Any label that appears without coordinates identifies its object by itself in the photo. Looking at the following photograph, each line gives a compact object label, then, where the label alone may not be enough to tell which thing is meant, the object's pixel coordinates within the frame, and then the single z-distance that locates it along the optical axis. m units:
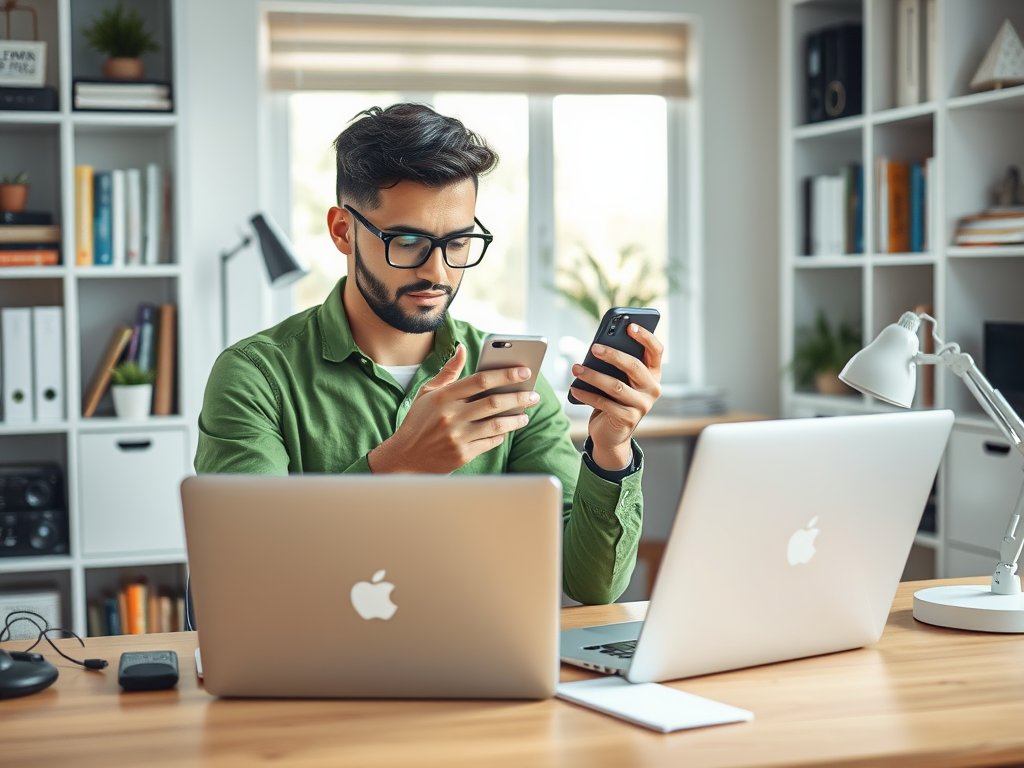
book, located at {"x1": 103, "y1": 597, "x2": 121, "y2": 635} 3.31
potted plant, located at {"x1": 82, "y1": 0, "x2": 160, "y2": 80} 3.24
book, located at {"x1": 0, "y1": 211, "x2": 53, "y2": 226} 3.18
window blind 3.73
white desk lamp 1.48
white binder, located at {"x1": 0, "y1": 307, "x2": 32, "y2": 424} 3.15
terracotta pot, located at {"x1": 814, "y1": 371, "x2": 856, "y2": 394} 3.83
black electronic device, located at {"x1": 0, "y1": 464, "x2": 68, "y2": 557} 3.12
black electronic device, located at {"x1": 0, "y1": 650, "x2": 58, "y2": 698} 1.26
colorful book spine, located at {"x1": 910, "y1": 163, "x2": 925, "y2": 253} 3.42
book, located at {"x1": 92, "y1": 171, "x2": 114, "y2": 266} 3.24
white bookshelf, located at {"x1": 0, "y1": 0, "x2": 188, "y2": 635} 3.16
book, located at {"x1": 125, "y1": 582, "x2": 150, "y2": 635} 3.29
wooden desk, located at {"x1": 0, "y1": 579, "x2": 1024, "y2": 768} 1.07
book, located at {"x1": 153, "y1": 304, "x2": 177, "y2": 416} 3.26
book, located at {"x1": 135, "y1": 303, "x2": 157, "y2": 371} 3.27
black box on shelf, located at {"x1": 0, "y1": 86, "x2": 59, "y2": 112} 3.12
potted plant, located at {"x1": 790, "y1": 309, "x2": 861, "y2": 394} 3.82
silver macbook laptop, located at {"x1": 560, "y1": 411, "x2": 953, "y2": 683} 1.23
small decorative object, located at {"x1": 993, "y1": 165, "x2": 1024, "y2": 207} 3.19
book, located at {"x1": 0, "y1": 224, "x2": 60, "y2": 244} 3.15
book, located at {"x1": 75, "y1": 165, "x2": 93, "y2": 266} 3.20
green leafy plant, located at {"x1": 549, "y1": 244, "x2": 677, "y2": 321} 3.83
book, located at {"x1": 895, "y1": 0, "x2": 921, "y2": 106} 3.39
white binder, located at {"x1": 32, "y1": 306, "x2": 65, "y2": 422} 3.18
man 1.60
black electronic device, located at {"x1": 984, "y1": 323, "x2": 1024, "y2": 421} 3.07
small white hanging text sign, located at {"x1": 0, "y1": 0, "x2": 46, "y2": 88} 3.18
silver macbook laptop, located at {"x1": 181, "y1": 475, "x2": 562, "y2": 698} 1.14
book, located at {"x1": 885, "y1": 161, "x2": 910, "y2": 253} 3.49
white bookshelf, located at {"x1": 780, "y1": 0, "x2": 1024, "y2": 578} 3.13
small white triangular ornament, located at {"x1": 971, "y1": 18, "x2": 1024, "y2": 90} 3.05
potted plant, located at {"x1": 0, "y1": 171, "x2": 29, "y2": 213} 3.22
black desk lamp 3.21
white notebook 1.14
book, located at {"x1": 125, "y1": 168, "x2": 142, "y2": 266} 3.26
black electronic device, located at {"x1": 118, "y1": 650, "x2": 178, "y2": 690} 1.28
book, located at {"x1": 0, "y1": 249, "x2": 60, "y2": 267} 3.14
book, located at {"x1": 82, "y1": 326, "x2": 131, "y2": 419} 3.24
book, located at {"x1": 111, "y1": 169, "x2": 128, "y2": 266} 3.24
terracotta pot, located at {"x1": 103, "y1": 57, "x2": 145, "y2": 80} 3.23
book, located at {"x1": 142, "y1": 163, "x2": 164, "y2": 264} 3.27
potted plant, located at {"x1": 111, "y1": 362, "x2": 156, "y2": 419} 3.20
